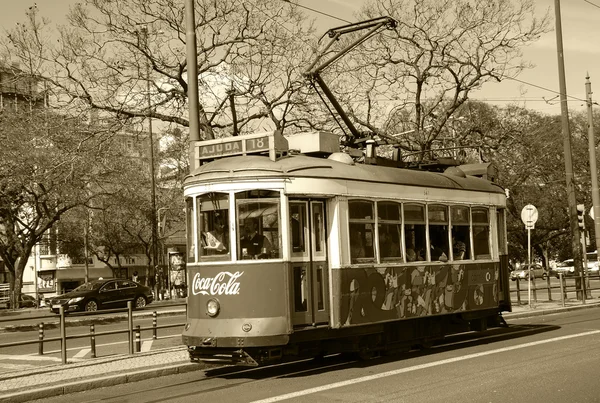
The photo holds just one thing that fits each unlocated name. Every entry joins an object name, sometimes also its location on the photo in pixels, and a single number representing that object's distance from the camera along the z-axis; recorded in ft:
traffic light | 86.58
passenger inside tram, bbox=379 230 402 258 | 42.57
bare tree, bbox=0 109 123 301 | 58.44
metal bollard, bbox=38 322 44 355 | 52.42
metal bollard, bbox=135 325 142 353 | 52.90
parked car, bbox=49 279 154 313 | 112.16
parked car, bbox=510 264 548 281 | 203.67
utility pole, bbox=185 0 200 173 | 46.80
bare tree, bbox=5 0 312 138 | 58.03
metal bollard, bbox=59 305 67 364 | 46.62
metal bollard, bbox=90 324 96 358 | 50.62
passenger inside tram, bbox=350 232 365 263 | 40.47
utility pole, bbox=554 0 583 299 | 86.79
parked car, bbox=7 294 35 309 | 135.21
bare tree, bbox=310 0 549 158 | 75.00
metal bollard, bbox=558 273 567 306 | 80.02
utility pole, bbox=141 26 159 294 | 138.21
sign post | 76.74
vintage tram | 37.52
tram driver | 37.99
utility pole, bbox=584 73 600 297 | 91.56
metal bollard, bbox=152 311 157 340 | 61.78
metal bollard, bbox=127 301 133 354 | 50.26
